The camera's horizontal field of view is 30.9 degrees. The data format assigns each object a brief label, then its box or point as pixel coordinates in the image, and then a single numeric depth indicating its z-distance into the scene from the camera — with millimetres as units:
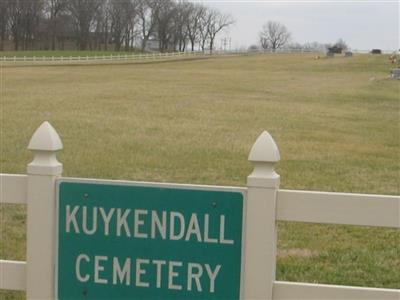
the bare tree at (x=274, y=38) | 161125
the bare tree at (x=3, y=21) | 112000
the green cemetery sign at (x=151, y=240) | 3205
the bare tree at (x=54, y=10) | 117812
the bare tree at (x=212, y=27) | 139625
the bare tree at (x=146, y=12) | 125750
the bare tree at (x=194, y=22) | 133962
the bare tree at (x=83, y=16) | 117312
